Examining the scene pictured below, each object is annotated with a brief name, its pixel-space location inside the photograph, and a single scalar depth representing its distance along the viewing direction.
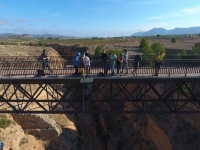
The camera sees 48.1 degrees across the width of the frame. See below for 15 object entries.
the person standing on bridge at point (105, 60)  15.36
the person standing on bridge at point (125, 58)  16.23
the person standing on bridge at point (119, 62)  15.92
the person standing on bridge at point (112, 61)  15.43
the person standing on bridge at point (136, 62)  15.48
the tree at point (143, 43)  62.70
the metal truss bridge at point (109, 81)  14.37
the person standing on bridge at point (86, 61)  14.90
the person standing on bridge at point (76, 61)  14.79
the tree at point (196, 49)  45.08
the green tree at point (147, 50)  41.76
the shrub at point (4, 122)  23.12
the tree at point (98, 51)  57.97
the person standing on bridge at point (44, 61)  16.56
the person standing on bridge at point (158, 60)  15.18
